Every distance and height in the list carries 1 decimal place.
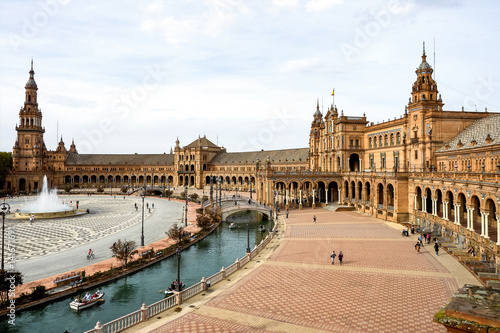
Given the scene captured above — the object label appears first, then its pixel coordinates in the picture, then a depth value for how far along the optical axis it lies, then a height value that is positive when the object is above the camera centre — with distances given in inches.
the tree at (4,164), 4370.1 +167.5
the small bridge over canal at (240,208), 2615.7 -243.3
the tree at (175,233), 1726.1 -282.2
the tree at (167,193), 4128.9 -196.1
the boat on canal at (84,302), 975.8 -362.7
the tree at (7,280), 924.0 -281.9
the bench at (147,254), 1456.7 -327.9
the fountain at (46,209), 2509.8 -253.9
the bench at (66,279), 1083.9 -330.0
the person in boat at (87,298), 995.7 -351.5
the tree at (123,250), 1305.4 -280.1
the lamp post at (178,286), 946.7 -316.1
